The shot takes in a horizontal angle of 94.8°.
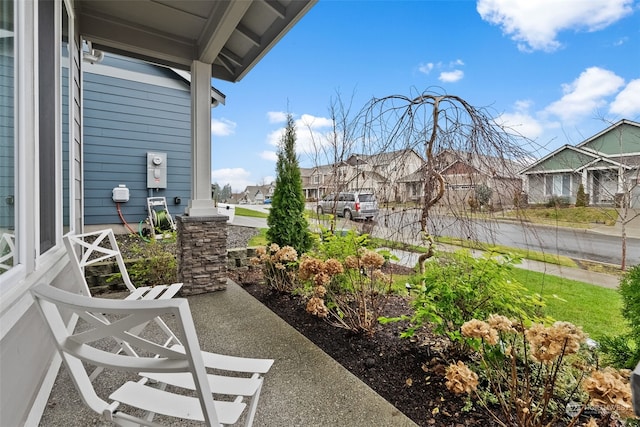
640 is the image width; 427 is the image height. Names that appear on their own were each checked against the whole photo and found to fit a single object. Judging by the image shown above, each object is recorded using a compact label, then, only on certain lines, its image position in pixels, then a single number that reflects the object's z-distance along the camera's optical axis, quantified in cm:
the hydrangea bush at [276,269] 359
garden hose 624
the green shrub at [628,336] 169
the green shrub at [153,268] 402
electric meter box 652
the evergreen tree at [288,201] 399
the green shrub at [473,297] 207
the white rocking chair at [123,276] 217
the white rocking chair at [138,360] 88
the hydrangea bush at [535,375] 115
